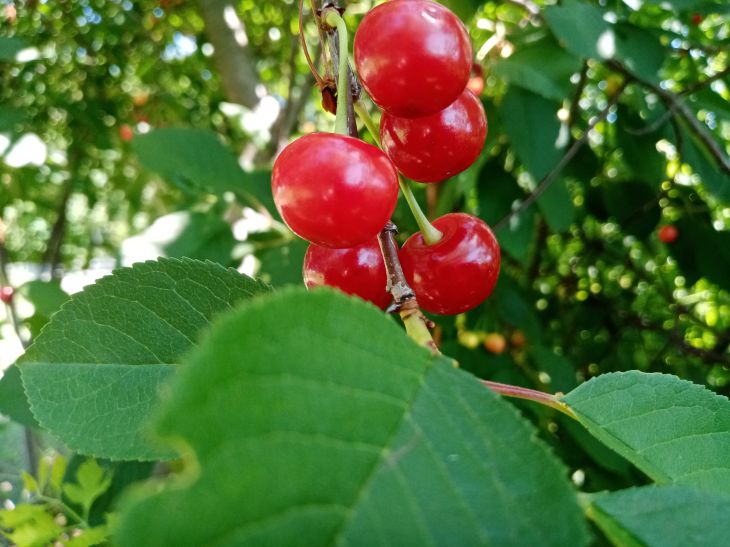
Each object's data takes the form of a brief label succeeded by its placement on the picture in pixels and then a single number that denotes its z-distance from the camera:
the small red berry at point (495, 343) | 0.31
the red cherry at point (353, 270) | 0.08
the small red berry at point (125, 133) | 0.50
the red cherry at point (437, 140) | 0.09
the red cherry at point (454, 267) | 0.09
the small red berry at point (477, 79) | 0.21
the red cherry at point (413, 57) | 0.08
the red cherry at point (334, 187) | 0.07
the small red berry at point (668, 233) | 0.35
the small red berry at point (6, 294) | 0.24
